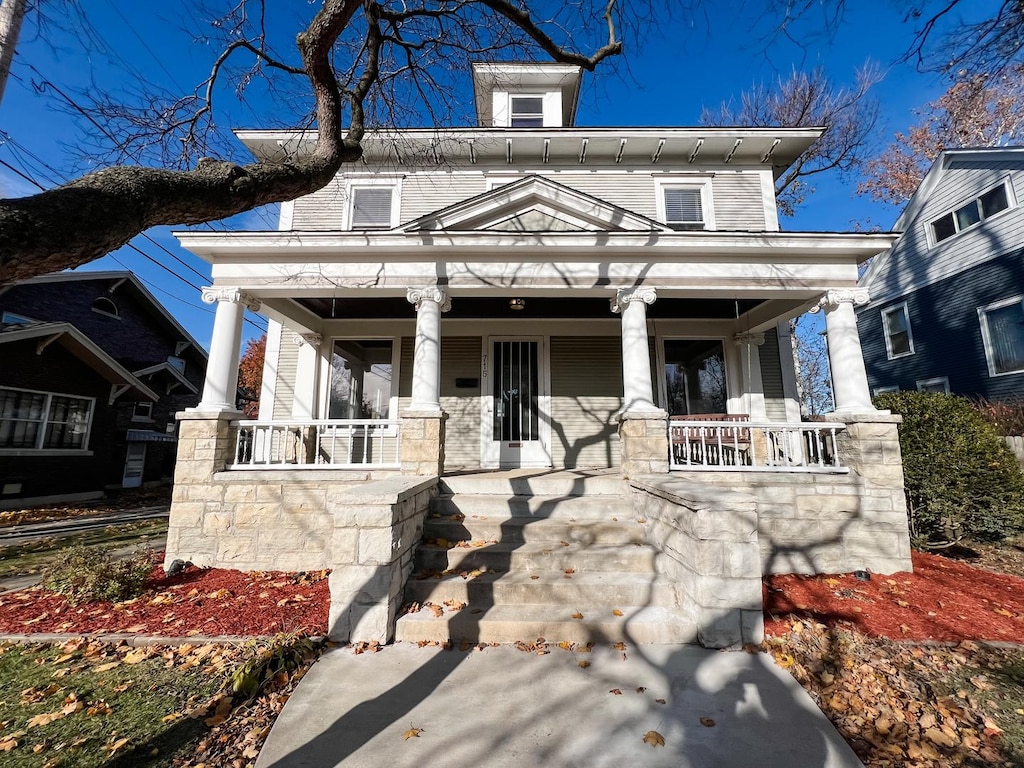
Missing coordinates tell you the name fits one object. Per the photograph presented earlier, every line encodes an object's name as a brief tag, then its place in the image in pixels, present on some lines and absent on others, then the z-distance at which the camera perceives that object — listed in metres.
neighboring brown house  10.27
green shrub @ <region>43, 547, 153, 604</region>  4.20
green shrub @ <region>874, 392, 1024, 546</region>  5.43
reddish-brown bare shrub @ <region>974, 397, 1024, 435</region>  8.61
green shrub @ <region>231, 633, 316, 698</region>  2.67
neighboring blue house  10.15
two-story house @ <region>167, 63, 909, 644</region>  3.63
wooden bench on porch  5.64
